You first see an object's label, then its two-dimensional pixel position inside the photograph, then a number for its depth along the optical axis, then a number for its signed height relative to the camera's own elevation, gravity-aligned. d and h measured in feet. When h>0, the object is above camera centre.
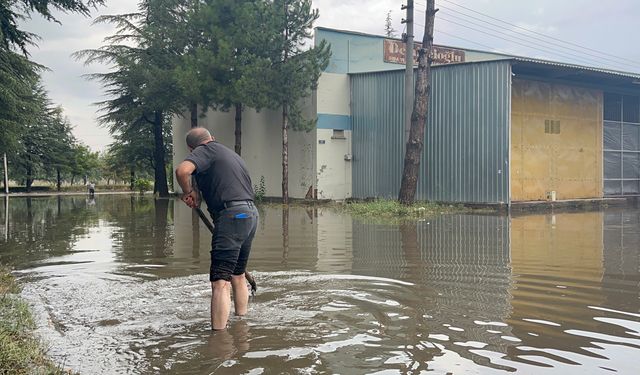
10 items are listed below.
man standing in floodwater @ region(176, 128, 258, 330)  17.25 -0.40
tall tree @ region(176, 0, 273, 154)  77.36 +16.72
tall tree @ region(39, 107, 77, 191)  175.83 +12.05
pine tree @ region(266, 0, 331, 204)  77.30 +16.00
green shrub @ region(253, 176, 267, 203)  91.38 -0.52
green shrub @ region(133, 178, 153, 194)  156.52 +0.84
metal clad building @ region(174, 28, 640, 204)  69.62 +6.71
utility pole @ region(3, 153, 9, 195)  154.56 +4.17
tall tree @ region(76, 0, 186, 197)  96.99 +19.60
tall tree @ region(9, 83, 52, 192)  169.99 +8.85
